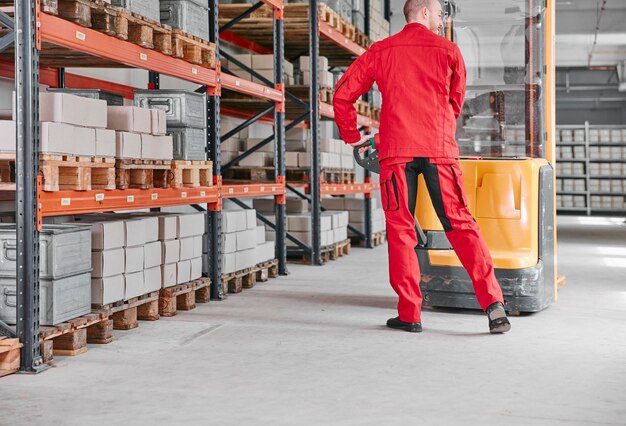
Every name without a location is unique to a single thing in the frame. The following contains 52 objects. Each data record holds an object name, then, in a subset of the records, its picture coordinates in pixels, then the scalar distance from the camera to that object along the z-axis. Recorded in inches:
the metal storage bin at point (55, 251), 198.1
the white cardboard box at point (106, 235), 229.9
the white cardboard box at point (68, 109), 207.0
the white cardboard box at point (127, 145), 236.7
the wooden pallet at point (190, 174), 273.3
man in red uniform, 235.5
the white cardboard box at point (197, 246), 293.9
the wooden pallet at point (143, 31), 234.5
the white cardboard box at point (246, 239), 335.3
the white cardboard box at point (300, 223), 441.7
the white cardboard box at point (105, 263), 228.7
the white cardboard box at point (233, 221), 322.0
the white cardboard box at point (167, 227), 269.7
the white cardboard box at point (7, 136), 197.0
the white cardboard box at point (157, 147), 250.2
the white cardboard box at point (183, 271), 279.4
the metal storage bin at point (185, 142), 279.0
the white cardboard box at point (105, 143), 223.2
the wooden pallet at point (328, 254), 447.8
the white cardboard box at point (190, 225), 281.6
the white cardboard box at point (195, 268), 291.3
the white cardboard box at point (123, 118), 244.1
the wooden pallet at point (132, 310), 238.2
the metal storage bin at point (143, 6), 239.9
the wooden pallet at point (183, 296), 272.5
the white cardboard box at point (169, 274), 269.4
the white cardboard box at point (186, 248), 282.4
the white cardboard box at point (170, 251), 269.1
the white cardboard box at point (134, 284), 242.7
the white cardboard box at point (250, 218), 345.4
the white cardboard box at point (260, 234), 363.3
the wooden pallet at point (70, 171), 197.9
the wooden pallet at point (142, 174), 239.6
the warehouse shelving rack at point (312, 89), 422.3
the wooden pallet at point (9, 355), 186.7
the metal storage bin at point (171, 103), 277.1
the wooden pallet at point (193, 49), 272.8
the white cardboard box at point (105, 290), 227.6
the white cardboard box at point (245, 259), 333.1
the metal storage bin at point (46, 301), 200.1
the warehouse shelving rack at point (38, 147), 188.4
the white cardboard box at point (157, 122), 254.5
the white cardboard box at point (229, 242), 320.2
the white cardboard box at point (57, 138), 198.4
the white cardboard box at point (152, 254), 256.1
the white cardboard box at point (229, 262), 320.2
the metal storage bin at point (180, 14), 279.7
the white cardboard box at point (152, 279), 255.3
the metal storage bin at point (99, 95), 248.5
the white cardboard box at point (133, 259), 242.7
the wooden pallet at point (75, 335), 198.1
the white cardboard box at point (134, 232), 243.8
